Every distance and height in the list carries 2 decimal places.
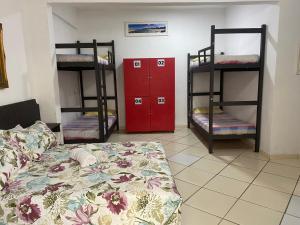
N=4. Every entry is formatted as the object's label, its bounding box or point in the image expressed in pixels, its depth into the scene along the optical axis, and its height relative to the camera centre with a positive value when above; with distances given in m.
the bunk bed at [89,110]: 3.06 -0.37
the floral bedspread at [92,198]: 1.34 -0.71
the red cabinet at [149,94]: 4.20 -0.22
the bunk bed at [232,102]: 2.95 -0.26
